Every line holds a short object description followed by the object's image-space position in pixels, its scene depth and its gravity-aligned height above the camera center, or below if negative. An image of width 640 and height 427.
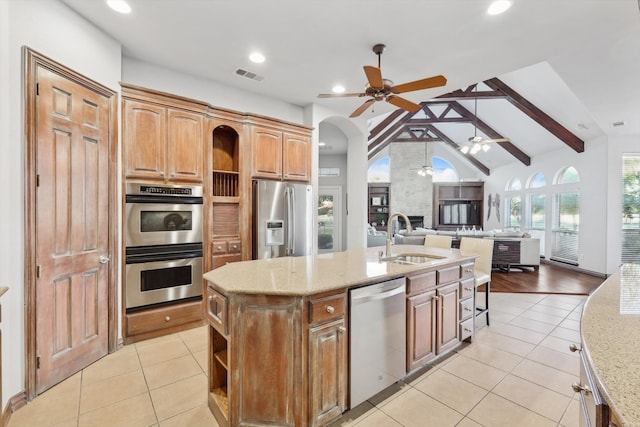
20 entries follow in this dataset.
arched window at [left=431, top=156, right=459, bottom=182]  12.30 +1.80
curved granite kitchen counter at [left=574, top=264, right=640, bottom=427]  0.66 -0.42
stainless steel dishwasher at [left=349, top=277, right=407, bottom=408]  1.90 -0.87
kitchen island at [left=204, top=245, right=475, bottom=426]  1.65 -0.78
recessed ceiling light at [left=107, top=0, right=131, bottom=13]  2.30 +1.66
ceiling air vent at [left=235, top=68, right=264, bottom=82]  3.48 +1.69
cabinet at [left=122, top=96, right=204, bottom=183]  2.89 +0.72
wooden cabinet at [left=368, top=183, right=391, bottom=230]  11.99 +0.36
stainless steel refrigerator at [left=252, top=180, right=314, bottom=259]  3.73 -0.10
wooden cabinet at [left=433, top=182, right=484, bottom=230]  11.59 +0.29
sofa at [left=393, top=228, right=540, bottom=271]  6.33 -0.82
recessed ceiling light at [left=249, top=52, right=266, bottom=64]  3.10 +1.68
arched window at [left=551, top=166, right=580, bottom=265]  6.88 -0.10
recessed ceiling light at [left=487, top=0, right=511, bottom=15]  2.24 +1.63
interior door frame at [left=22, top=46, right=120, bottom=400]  2.02 +0.03
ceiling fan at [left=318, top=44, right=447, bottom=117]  2.53 +1.19
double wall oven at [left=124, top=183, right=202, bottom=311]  2.90 -0.35
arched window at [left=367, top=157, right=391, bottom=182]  12.34 +1.76
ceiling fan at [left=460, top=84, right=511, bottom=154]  6.16 +1.52
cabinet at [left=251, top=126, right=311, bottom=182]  3.80 +0.79
